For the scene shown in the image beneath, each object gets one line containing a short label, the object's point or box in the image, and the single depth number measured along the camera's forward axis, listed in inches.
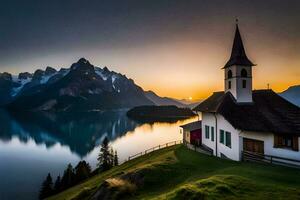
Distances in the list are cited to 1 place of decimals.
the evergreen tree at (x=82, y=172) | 1233.7
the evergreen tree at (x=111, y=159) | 1492.3
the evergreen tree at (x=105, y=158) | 1385.0
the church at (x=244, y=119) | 615.4
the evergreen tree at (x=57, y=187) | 1137.7
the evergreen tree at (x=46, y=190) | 1081.0
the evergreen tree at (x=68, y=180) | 1167.2
